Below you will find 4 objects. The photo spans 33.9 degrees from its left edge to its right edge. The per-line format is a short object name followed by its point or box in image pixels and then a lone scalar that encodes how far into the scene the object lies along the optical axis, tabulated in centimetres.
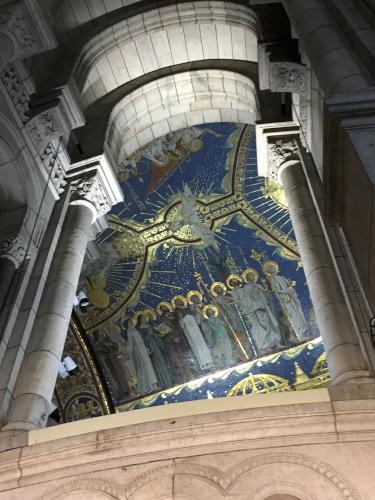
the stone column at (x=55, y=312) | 484
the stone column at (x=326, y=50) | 426
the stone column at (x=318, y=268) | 463
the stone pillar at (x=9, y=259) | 582
